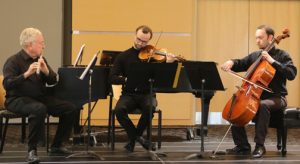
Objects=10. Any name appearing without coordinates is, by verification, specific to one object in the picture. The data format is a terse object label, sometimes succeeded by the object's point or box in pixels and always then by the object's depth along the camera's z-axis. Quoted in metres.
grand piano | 10.03
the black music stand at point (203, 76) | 9.31
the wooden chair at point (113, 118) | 10.63
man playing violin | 10.35
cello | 9.43
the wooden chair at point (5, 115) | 10.02
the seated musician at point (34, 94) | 9.01
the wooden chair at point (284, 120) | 10.00
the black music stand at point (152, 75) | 9.27
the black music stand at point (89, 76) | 9.03
